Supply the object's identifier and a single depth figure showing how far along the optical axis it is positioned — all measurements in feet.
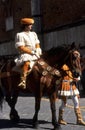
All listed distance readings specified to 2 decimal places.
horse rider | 33.37
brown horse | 33.09
